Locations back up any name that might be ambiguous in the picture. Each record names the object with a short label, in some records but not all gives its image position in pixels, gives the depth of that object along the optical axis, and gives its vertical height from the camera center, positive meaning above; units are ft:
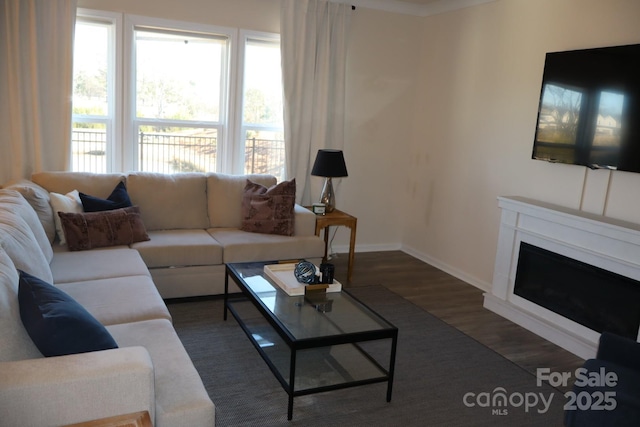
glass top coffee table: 8.36 -3.28
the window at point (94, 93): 14.33 +0.64
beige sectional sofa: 5.33 -2.91
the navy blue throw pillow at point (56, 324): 5.76 -2.38
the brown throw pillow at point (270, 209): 14.19 -2.22
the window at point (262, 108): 16.26 +0.64
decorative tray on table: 10.10 -3.04
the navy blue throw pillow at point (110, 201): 12.42 -2.06
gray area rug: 8.55 -4.58
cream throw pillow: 11.78 -2.12
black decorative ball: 10.40 -2.86
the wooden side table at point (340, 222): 15.10 -2.62
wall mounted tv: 10.91 +0.96
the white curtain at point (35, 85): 13.23 +0.71
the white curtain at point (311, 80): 16.10 +1.63
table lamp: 15.24 -0.94
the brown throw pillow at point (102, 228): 11.67 -2.59
